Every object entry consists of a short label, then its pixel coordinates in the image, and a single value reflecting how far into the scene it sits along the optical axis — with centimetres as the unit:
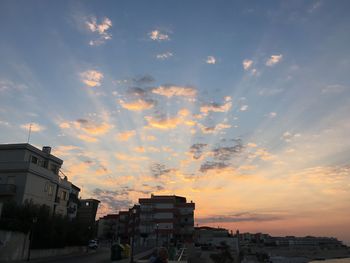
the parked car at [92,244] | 5970
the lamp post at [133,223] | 3230
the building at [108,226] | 13609
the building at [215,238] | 11469
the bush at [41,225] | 3455
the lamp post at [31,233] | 3481
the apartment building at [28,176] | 4856
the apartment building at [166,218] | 10254
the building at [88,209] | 11518
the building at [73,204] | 7324
